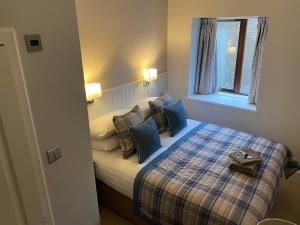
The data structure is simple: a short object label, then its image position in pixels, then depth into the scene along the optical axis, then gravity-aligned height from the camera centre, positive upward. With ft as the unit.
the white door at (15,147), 3.55 -1.60
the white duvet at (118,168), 7.28 -3.87
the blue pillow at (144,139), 7.72 -3.09
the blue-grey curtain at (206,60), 12.17 -0.85
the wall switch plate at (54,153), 4.72 -2.15
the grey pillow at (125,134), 7.98 -2.96
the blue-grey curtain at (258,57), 10.36 -0.66
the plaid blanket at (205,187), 5.89 -3.93
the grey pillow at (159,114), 9.52 -2.79
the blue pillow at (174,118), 9.37 -2.92
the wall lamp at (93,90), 8.35 -1.56
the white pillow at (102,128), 8.04 -2.81
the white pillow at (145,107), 9.46 -2.50
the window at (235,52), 11.46 -0.45
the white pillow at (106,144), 8.24 -3.42
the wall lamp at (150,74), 11.07 -1.39
